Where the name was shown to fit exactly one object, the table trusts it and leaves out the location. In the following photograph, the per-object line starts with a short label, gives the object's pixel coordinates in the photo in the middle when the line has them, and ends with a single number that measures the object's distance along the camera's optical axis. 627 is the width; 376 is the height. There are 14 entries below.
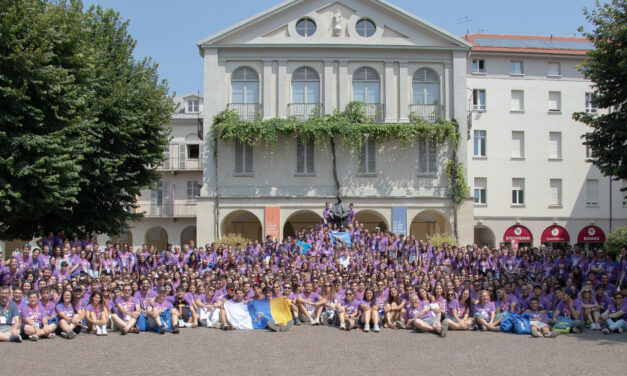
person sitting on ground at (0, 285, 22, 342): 12.41
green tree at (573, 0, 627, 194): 18.97
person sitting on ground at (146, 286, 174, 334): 13.72
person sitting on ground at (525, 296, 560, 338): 13.34
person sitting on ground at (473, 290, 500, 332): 14.13
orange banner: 32.72
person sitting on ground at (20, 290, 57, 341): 12.63
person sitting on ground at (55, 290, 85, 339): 13.05
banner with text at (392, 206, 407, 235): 32.88
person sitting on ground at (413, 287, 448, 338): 13.48
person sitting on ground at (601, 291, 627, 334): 13.60
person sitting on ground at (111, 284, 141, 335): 13.61
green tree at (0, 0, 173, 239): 17.77
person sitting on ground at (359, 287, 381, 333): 14.12
